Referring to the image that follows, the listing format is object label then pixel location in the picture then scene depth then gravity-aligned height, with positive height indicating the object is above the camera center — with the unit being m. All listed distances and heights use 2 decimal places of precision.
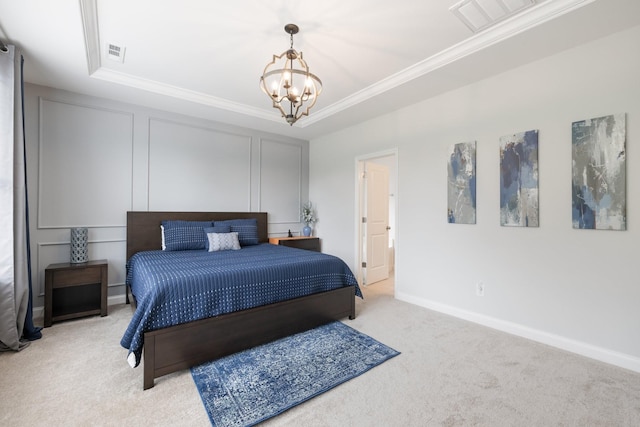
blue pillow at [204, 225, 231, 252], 3.80 -0.22
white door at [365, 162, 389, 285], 4.60 -0.14
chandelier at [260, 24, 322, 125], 2.15 +1.01
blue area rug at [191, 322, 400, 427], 1.74 -1.16
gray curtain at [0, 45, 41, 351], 2.36 +0.07
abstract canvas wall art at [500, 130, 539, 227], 2.64 +0.33
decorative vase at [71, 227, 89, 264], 3.21 -0.35
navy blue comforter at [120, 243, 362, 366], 1.99 -0.58
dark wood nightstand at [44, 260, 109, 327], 2.90 -0.86
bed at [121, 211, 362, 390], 1.98 -0.76
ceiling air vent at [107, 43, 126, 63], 2.60 +1.51
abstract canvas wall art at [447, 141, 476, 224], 3.08 +0.33
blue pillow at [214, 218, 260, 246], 4.17 -0.23
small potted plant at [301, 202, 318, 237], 5.30 -0.04
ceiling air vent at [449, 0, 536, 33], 2.04 +1.50
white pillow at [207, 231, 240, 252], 3.66 -0.36
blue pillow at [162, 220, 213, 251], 3.65 -0.28
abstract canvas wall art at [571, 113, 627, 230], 2.20 +0.33
